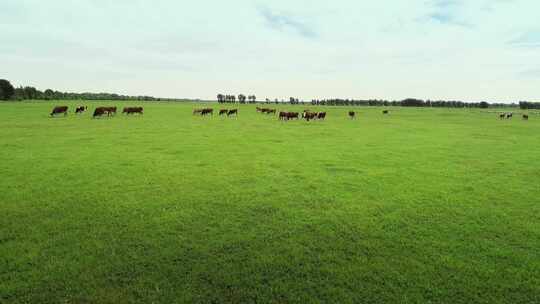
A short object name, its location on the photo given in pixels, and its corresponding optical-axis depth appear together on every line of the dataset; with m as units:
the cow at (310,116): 35.41
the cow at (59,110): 35.04
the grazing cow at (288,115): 36.41
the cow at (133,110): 40.28
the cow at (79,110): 39.20
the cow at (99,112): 33.57
